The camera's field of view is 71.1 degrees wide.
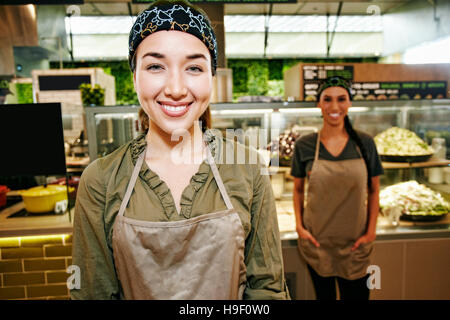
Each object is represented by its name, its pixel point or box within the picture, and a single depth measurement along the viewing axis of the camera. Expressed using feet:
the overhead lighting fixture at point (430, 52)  16.19
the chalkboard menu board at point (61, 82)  13.14
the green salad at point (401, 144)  7.97
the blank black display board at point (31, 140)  6.29
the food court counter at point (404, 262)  7.45
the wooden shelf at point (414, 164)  7.96
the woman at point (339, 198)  6.29
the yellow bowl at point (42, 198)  7.22
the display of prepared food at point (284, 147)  7.86
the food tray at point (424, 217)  7.72
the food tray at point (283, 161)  7.85
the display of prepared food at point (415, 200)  7.82
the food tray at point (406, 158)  7.92
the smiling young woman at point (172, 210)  3.15
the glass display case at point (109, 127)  6.57
